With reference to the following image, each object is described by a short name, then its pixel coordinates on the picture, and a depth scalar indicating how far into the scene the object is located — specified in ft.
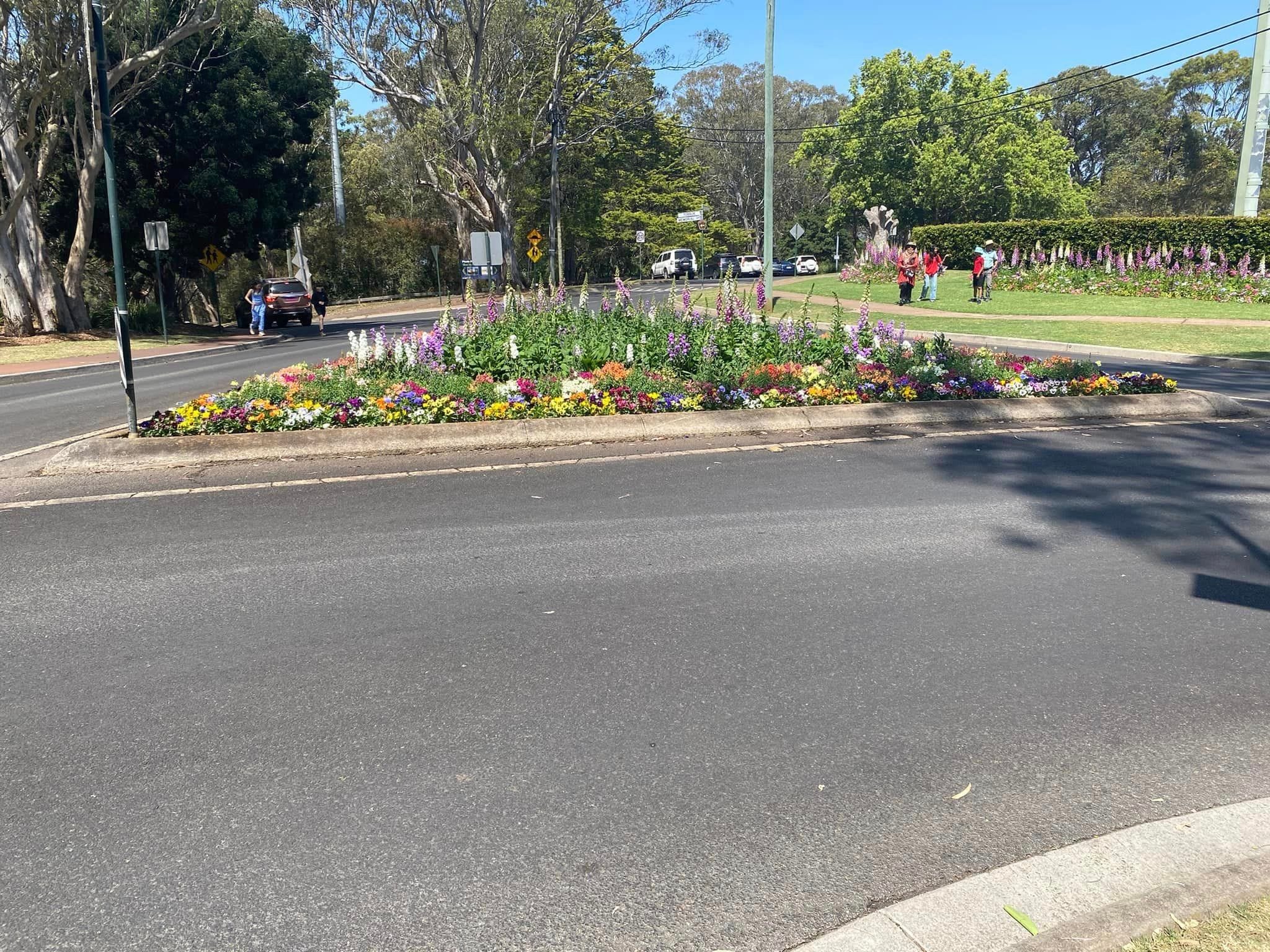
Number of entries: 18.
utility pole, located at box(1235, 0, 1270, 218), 96.73
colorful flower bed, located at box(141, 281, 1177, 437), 30.40
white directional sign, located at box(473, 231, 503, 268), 116.78
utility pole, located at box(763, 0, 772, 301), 73.61
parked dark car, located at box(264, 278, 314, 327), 111.45
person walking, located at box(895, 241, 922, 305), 91.56
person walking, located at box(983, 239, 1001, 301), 89.97
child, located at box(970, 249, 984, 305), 88.84
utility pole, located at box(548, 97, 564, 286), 136.46
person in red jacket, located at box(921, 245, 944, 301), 94.07
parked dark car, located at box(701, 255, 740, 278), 231.09
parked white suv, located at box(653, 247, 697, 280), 193.98
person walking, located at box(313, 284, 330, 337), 94.32
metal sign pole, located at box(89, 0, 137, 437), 27.22
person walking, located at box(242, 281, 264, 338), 97.04
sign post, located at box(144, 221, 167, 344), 79.56
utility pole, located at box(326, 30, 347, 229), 133.28
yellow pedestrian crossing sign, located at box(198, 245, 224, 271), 103.14
